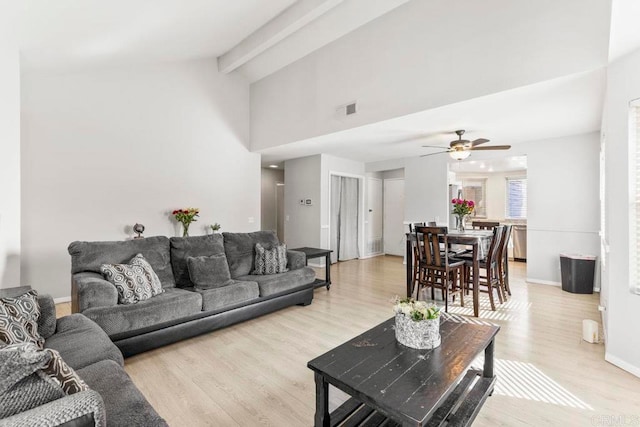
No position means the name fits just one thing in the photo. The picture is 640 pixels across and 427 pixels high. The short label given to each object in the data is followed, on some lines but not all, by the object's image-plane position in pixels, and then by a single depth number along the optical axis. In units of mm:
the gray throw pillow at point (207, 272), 3295
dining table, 3697
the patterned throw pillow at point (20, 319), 1531
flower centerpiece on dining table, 4697
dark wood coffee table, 1359
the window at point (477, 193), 8516
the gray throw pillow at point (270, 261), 3918
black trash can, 4441
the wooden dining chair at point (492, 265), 3859
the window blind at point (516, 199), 7863
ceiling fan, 4535
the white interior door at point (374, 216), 7980
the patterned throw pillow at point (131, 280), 2734
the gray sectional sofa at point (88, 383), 923
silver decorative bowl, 1793
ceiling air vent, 4430
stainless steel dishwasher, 7289
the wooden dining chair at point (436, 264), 3777
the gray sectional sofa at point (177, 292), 2535
